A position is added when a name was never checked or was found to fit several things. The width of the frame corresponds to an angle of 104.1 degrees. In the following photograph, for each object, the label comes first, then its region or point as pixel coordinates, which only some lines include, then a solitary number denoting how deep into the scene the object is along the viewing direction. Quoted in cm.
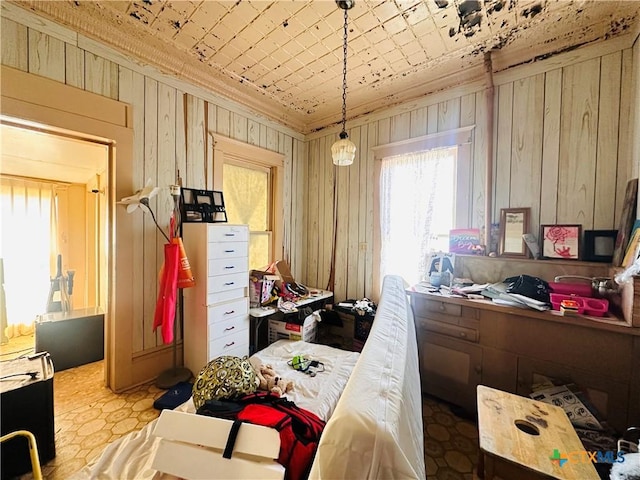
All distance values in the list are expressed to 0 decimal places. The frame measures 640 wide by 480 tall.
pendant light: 178
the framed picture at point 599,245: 169
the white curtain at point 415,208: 241
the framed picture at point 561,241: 180
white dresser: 208
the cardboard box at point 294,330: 248
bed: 56
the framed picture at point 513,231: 199
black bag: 169
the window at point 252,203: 282
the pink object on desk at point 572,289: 162
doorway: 240
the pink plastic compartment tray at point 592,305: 146
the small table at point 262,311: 242
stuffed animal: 142
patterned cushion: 124
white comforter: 104
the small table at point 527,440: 92
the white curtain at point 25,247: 324
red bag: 90
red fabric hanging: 197
